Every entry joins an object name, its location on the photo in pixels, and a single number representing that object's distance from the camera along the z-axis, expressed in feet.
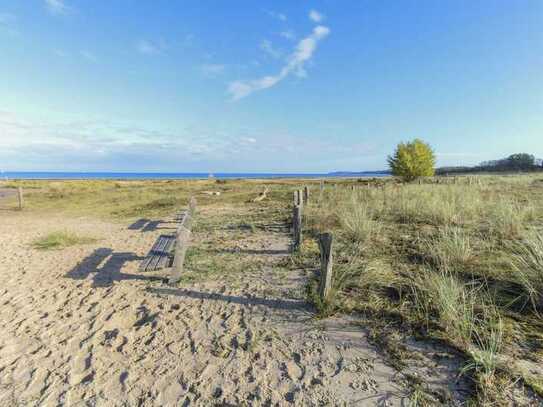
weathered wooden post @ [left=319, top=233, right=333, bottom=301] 11.33
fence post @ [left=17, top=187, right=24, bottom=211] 44.90
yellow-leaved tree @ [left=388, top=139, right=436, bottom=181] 90.02
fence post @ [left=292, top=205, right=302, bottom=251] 19.30
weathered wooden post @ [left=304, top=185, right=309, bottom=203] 36.24
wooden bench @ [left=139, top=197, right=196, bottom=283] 14.75
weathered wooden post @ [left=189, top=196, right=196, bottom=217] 23.61
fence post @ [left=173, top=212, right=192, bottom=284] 14.76
